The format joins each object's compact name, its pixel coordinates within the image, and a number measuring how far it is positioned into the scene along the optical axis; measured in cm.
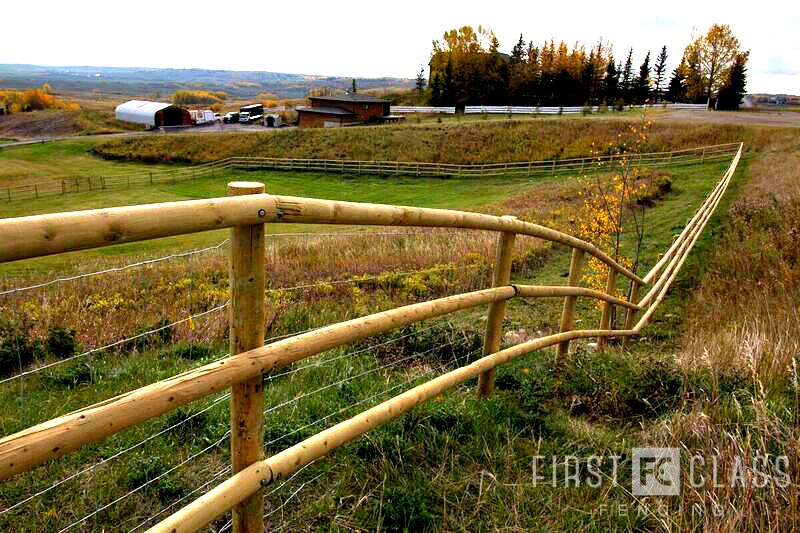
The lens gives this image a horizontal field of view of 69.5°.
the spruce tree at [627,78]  7743
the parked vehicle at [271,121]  6481
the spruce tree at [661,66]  8811
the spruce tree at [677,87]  7462
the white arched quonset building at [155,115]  6731
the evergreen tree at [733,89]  6169
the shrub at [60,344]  495
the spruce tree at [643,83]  7516
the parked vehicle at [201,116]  7115
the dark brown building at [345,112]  6091
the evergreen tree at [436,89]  7612
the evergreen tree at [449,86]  7494
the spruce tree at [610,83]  7525
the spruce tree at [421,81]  9405
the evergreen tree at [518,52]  8088
